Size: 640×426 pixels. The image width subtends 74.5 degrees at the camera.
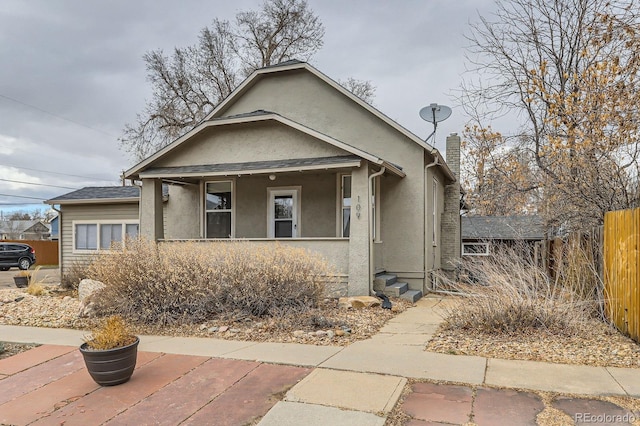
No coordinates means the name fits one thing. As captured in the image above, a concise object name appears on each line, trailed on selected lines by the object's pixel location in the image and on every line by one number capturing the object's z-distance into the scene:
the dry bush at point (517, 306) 6.36
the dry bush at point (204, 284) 7.86
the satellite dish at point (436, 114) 14.55
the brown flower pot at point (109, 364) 4.61
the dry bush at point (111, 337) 4.74
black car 25.28
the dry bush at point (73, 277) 13.11
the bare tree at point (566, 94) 8.05
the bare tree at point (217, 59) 25.39
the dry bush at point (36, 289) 11.58
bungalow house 10.58
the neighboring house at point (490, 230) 20.41
